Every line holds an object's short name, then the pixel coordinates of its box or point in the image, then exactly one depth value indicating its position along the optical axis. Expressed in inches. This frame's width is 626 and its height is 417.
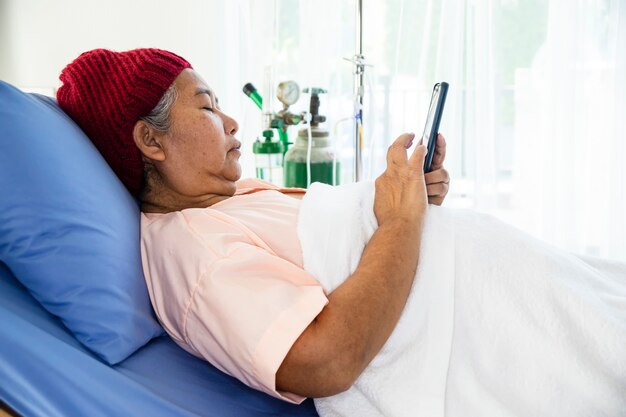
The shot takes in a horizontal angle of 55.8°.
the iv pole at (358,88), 72.9
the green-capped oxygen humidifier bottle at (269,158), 78.2
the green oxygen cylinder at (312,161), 76.4
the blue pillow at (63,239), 31.6
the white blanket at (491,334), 32.4
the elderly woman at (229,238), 31.5
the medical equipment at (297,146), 76.4
